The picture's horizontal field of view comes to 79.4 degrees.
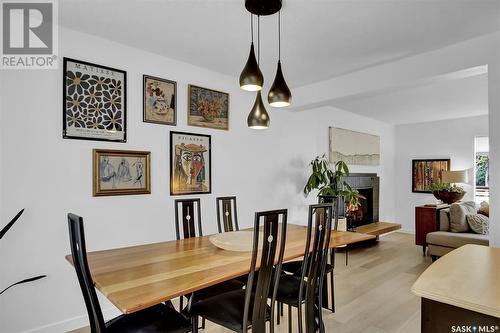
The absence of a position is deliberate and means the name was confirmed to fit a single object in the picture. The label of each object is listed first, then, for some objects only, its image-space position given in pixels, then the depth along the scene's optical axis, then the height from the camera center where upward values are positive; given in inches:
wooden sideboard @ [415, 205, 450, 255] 196.1 -34.6
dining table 52.2 -21.6
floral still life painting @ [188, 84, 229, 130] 134.6 +28.8
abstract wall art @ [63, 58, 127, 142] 101.7 +24.2
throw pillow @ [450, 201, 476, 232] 181.0 -29.4
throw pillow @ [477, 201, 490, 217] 190.7 -25.9
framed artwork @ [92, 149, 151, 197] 107.2 -0.9
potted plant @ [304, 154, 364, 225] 182.7 -8.4
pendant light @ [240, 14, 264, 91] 77.9 +24.4
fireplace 234.5 -23.0
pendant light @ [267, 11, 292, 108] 85.7 +21.8
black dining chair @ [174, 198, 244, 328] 85.0 -34.4
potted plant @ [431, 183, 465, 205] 216.4 -17.3
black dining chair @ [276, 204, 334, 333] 78.5 -28.1
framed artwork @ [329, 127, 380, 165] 214.8 +17.4
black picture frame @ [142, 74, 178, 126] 119.4 +28.8
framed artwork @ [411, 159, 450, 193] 257.6 -2.5
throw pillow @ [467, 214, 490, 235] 175.6 -31.8
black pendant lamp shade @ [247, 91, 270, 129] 100.1 +17.9
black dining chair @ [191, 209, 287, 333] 64.4 -29.9
